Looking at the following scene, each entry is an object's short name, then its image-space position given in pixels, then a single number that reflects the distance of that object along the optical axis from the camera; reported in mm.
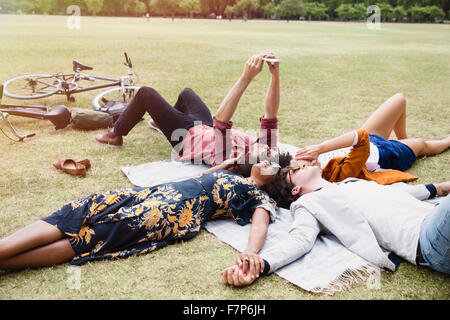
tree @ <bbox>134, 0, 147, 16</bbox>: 38609
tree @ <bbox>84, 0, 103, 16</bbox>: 36162
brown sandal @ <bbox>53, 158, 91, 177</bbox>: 3996
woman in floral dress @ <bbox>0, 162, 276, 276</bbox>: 2384
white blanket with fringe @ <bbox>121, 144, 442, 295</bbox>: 2381
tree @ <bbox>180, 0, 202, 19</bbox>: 23336
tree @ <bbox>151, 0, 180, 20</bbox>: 25547
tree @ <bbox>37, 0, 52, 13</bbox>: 40125
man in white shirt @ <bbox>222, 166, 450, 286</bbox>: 2330
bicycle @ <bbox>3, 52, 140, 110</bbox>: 6789
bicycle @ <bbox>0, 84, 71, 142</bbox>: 5461
